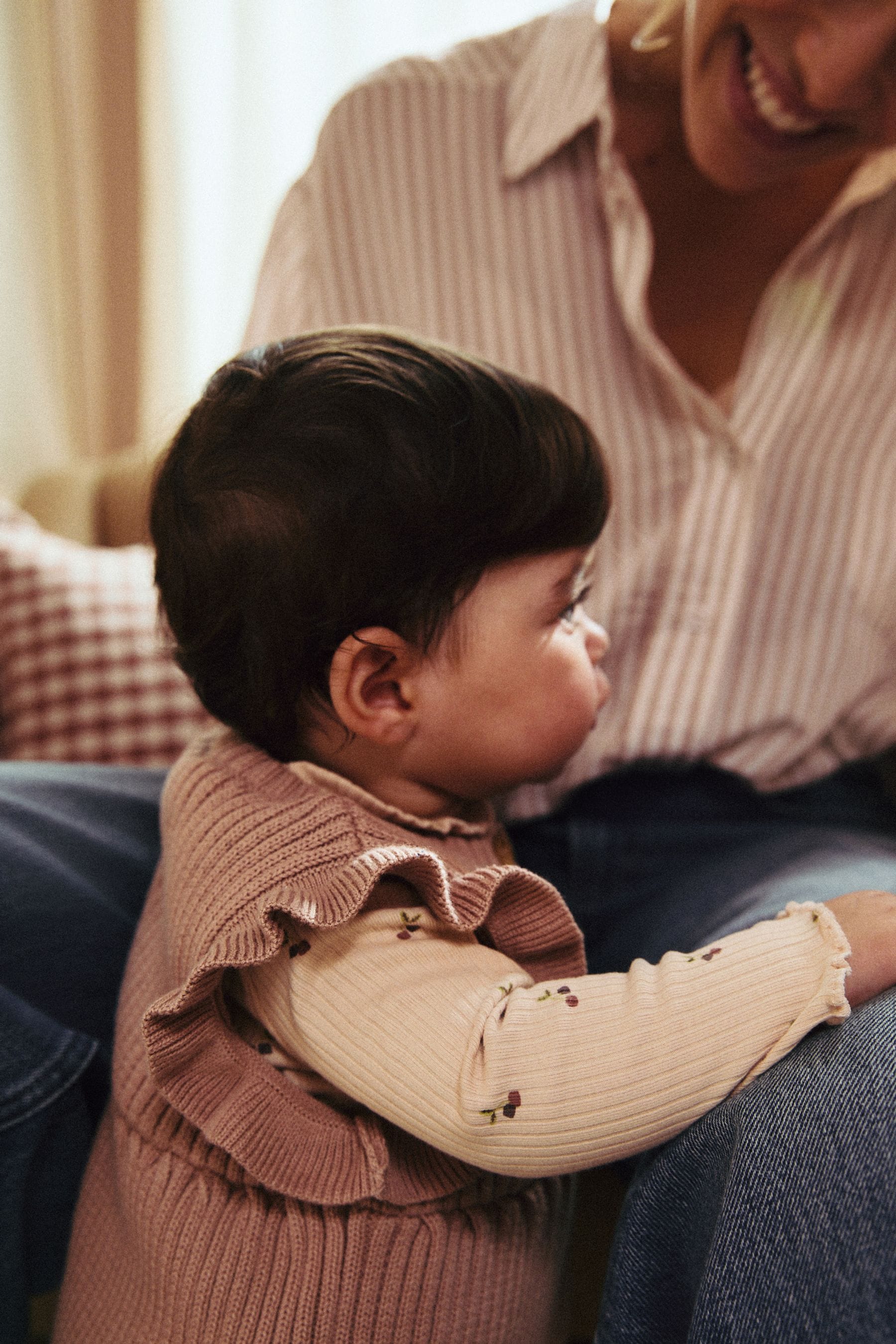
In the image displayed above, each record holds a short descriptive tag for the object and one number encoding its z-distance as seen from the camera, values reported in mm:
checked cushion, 1120
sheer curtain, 1854
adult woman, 931
